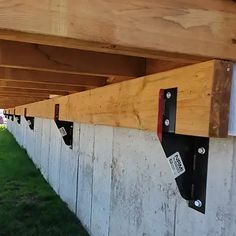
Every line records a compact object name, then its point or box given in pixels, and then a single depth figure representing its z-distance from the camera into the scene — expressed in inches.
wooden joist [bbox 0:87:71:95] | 116.4
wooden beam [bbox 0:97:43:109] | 173.1
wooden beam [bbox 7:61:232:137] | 39.4
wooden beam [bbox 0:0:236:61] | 32.3
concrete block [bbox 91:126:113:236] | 96.8
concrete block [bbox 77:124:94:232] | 113.1
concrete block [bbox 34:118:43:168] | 220.4
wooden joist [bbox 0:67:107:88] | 81.6
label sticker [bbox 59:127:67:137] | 124.0
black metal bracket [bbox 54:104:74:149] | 117.8
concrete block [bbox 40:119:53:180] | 192.7
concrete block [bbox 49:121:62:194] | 162.7
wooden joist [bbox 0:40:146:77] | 58.0
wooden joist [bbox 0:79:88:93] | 100.2
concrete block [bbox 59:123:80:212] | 130.8
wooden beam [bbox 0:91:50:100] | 136.8
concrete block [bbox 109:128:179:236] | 67.1
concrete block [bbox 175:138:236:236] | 48.3
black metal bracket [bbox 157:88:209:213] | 46.9
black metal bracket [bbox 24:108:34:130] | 223.4
